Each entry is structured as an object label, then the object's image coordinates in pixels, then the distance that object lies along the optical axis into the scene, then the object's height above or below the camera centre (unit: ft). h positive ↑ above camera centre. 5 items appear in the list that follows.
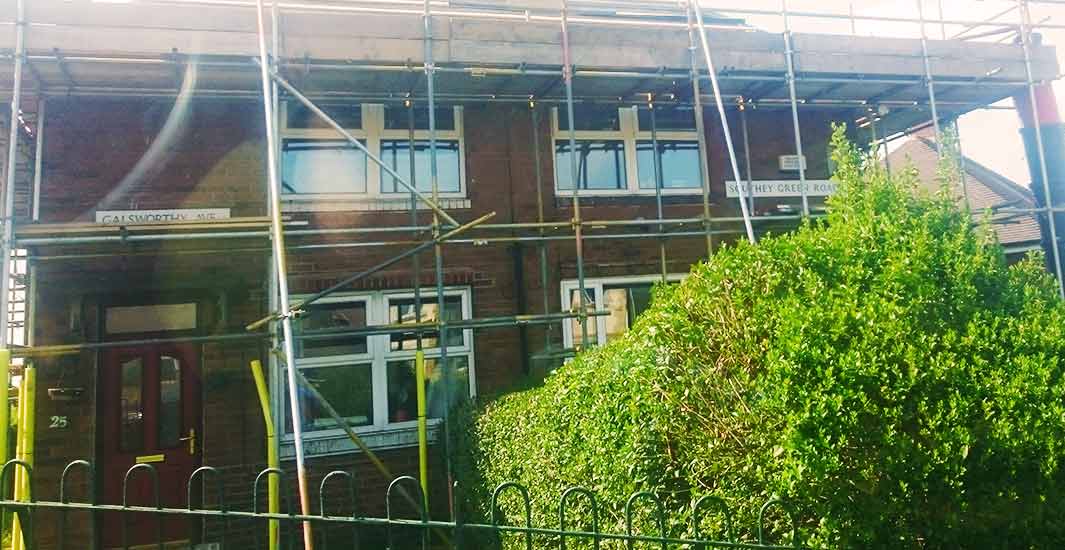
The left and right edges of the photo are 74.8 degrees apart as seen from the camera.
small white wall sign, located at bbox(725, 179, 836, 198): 31.55 +6.94
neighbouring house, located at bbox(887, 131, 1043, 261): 45.83 +10.54
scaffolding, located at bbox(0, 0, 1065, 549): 20.47 +10.04
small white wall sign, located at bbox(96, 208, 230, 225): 24.85 +5.92
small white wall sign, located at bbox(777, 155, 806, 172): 32.12 +8.17
